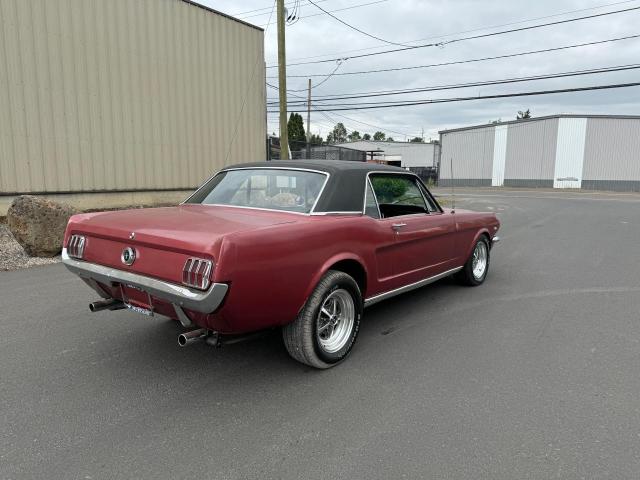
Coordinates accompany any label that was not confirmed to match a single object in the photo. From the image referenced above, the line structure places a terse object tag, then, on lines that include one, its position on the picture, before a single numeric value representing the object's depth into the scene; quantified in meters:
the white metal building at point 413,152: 65.62
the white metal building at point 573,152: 38.34
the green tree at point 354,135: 125.46
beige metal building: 10.05
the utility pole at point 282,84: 13.48
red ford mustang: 2.74
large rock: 7.19
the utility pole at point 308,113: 36.39
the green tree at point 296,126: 58.72
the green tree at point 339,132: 118.19
